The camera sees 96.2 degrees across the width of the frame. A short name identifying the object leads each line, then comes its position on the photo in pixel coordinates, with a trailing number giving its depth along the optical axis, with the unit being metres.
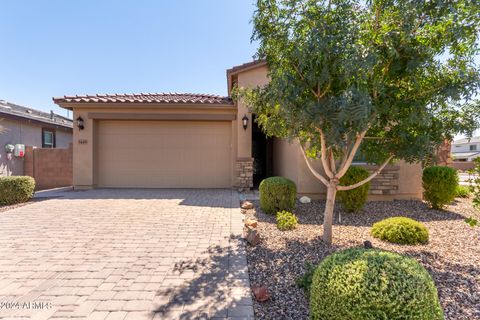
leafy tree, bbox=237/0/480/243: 2.74
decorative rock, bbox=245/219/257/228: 4.61
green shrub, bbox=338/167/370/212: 5.91
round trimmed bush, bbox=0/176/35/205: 6.78
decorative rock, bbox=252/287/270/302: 2.48
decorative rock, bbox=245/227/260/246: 3.99
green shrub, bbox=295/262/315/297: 2.61
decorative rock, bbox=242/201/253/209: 6.39
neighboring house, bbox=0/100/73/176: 10.29
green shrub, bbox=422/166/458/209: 6.28
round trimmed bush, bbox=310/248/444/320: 1.63
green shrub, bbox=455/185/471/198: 8.39
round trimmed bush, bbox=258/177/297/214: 5.73
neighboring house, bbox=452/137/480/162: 36.59
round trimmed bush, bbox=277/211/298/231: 4.75
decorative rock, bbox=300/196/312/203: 6.97
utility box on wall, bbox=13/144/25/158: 10.00
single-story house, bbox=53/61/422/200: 8.90
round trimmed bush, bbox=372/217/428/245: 4.04
